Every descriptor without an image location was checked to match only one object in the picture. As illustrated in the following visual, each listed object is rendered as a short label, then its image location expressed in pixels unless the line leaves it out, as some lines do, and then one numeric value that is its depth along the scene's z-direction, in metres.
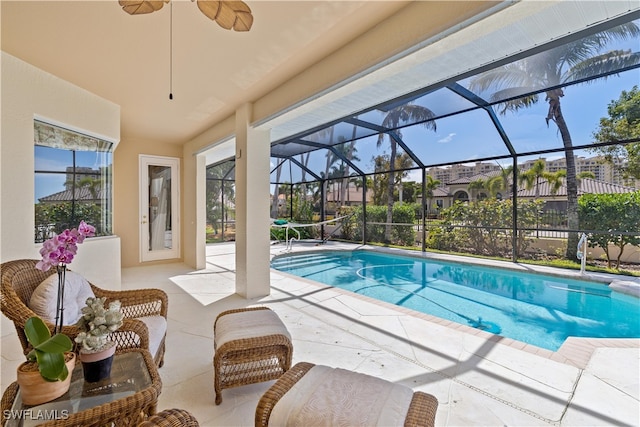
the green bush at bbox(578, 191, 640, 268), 5.50
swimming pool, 3.83
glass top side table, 1.11
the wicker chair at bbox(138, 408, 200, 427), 1.09
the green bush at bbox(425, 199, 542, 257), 6.82
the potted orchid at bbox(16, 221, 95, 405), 1.16
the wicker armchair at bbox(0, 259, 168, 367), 1.57
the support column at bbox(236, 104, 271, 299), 4.17
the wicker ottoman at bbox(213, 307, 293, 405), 1.89
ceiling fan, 2.03
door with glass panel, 6.28
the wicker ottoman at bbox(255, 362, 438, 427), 1.22
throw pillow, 1.73
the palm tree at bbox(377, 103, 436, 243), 6.00
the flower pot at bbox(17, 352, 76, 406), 1.17
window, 3.30
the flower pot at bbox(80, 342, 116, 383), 1.33
